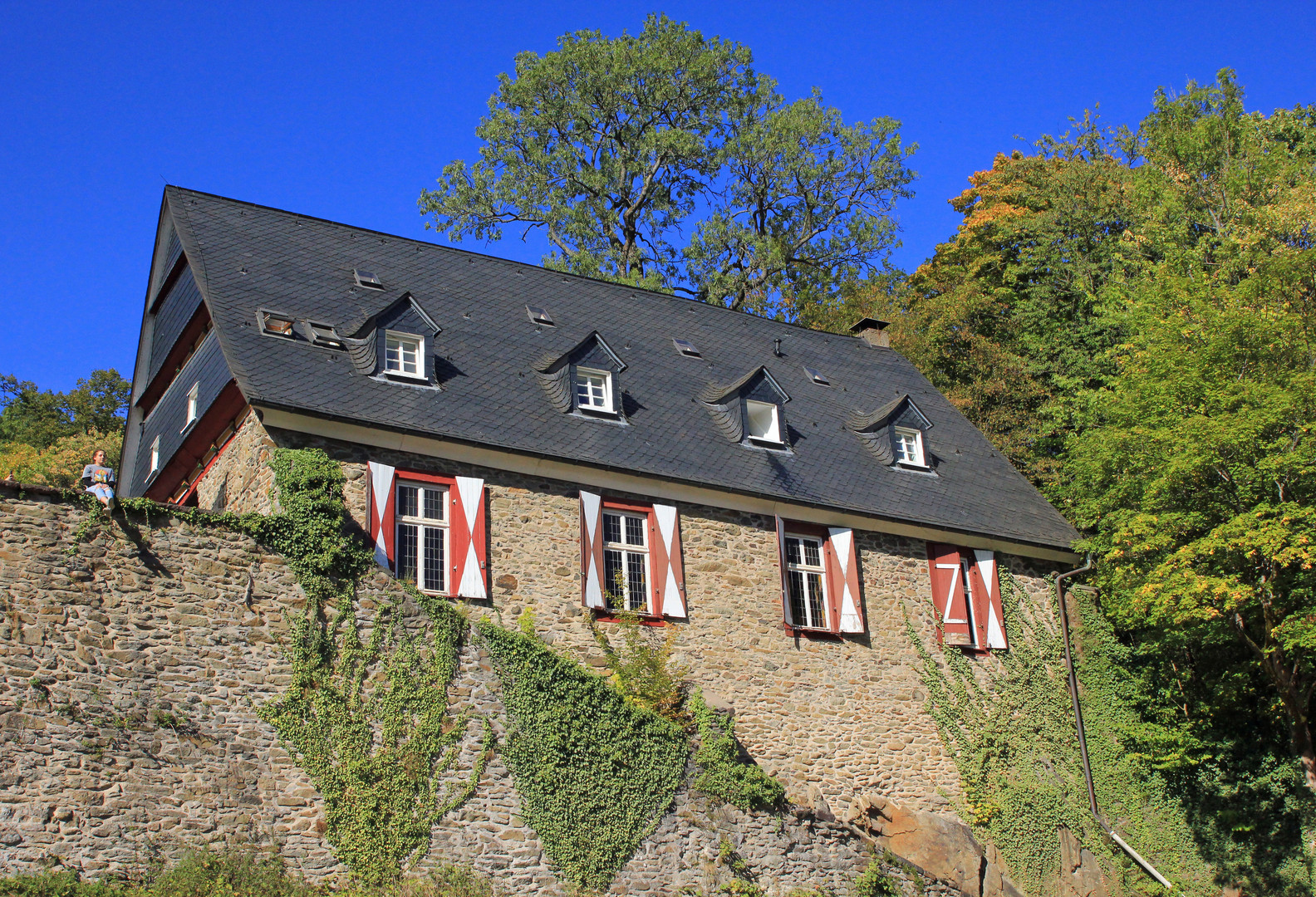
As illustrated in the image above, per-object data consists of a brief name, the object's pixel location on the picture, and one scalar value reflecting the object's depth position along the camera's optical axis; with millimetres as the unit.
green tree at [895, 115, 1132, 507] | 27319
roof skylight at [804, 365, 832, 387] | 22703
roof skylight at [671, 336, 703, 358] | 21508
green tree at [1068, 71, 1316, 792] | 17641
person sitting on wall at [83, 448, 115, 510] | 12953
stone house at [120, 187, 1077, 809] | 15680
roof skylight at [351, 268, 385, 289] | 19016
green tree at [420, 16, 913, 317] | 31594
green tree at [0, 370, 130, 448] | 36156
